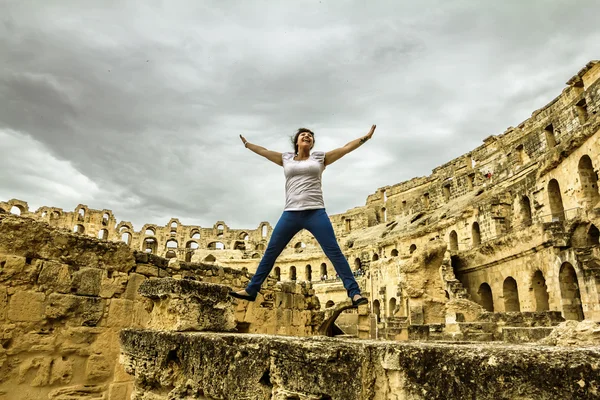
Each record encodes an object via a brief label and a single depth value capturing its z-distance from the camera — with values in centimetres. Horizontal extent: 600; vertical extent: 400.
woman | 321
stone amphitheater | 171
